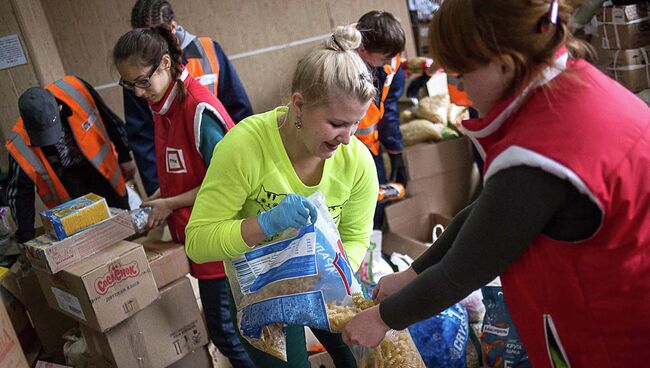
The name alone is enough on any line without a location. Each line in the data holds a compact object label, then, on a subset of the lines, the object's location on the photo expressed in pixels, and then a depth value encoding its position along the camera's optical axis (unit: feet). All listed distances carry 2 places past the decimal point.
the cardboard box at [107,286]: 5.40
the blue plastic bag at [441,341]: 6.16
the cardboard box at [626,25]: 8.73
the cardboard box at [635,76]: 8.90
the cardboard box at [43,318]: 6.95
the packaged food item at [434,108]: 9.78
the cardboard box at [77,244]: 5.44
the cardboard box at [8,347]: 4.68
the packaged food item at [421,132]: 9.58
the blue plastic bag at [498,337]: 5.71
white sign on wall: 8.45
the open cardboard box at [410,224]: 8.91
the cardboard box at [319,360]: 6.26
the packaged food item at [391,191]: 8.87
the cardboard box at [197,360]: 6.63
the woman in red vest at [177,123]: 5.61
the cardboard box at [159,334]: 5.88
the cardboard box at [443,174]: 9.46
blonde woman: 4.16
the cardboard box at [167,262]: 6.04
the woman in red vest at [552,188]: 2.64
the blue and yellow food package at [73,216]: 5.54
